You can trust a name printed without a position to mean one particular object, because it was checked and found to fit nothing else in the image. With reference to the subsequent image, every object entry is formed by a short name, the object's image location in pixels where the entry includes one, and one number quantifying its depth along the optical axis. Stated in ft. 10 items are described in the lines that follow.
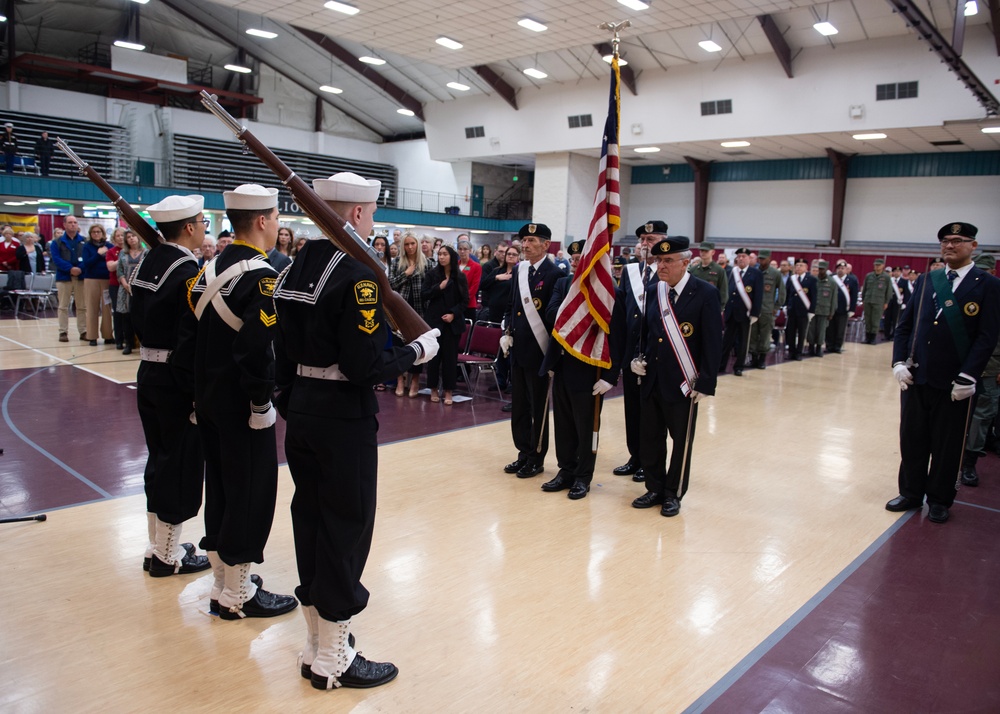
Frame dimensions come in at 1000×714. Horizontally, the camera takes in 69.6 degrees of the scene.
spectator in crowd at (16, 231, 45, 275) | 46.60
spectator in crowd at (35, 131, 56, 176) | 62.49
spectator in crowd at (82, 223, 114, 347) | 32.91
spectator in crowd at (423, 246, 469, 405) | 24.64
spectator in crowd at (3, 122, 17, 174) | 60.39
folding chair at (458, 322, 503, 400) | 26.45
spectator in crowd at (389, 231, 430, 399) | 25.41
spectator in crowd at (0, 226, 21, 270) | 44.98
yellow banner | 67.05
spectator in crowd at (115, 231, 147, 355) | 31.68
